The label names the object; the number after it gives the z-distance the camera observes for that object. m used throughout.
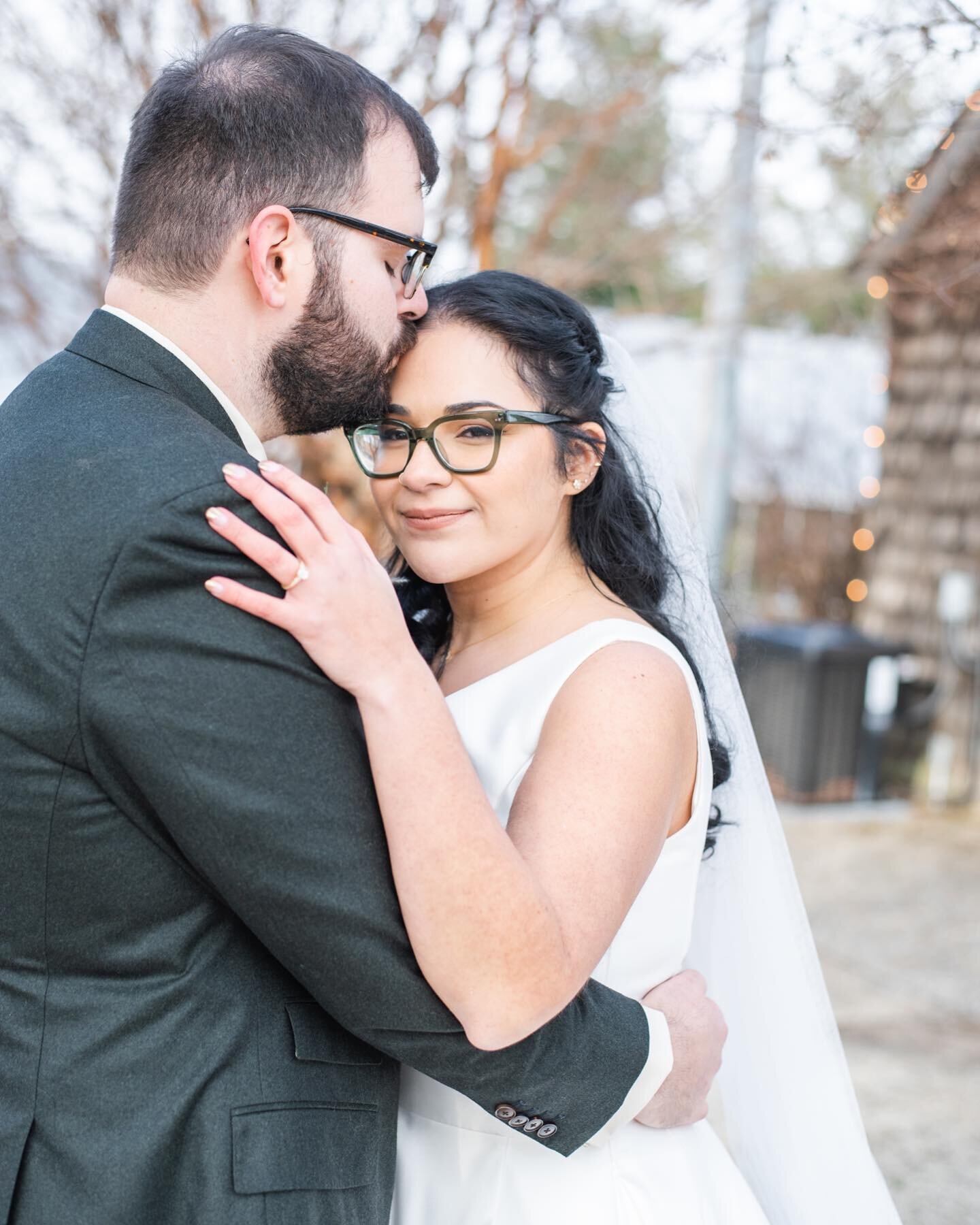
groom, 1.34
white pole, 5.86
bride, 1.41
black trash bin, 8.22
